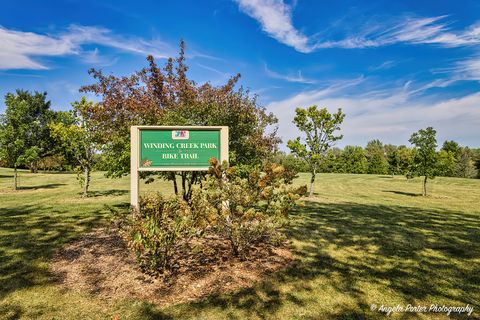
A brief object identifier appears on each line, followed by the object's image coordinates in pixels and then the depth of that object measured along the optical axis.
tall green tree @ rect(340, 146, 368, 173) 56.31
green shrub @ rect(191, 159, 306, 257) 5.71
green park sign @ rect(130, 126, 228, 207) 7.30
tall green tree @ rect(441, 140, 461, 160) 61.81
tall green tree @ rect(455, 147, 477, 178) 55.01
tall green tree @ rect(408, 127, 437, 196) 19.77
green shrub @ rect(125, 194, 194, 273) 5.02
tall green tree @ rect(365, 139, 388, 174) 55.43
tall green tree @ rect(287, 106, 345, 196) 17.62
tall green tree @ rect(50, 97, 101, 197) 14.87
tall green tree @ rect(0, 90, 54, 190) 18.09
